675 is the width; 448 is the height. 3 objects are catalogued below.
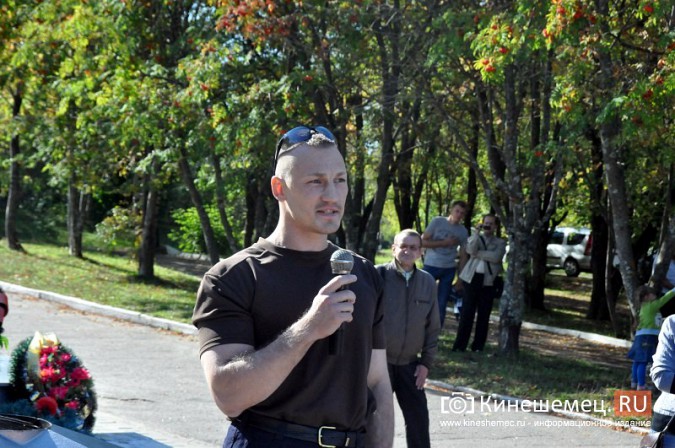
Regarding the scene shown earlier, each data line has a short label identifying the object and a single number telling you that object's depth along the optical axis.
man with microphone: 2.92
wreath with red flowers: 6.51
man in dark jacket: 7.23
